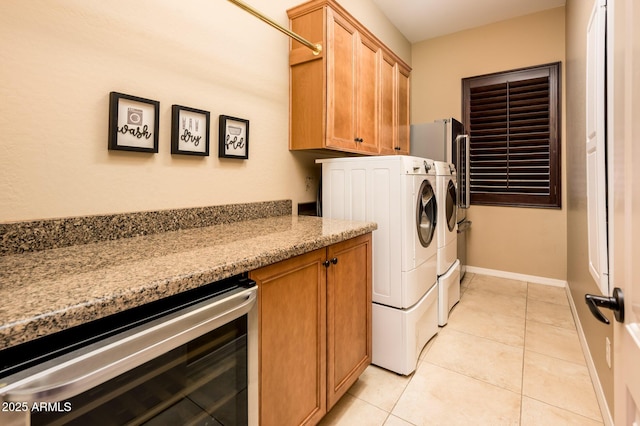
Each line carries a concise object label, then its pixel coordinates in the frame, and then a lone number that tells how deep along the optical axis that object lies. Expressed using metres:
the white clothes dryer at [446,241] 2.43
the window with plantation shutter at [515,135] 3.38
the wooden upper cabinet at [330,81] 2.02
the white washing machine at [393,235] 1.85
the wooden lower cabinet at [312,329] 1.09
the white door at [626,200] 0.53
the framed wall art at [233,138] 1.71
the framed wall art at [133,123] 1.27
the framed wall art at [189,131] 1.49
